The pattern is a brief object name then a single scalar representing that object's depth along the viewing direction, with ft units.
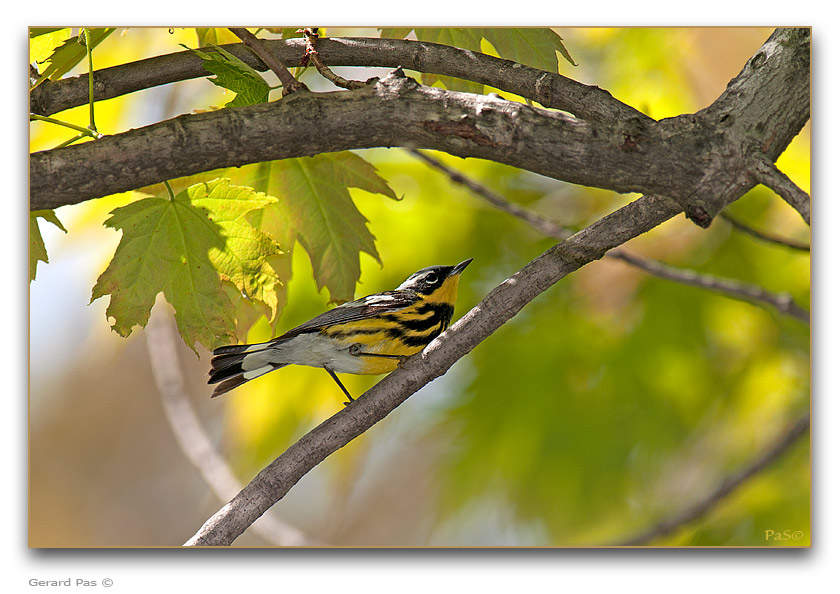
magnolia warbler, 15.32
